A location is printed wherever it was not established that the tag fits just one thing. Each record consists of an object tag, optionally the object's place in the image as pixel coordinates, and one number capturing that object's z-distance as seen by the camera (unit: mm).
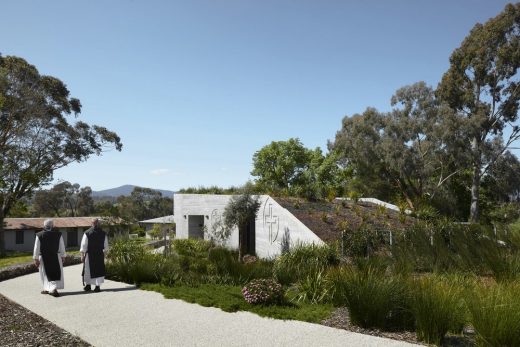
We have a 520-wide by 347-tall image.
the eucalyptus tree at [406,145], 32000
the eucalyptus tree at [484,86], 31234
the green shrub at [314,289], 8172
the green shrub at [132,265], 10789
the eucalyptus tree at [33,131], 31000
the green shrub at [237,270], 10352
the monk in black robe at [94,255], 10125
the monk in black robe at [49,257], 9781
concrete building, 18047
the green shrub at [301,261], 10008
